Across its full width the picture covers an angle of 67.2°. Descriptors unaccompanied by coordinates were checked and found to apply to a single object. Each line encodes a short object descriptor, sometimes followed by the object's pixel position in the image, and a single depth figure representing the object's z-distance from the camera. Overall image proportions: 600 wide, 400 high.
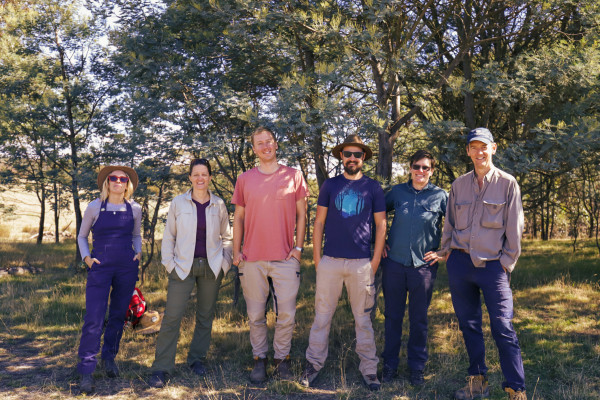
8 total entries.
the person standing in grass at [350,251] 4.16
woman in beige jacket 4.42
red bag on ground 5.98
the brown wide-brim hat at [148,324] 6.04
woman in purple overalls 4.33
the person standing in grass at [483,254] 3.66
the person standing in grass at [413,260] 4.17
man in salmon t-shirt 4.31
